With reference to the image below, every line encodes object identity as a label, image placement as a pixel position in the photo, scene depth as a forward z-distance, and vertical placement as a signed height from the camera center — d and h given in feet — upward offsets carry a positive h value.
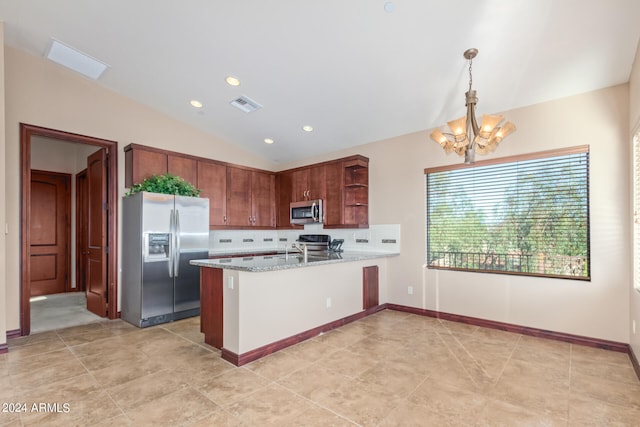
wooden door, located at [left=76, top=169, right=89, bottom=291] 19.62 -0.81
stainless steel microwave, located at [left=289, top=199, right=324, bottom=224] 17.36 +0.17
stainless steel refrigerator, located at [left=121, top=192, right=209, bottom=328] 13.25 -1.74
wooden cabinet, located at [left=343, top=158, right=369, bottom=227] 16.55 +1.14
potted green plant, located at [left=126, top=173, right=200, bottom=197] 13.84 +1.34
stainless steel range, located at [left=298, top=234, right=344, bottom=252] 17.34 -1.57
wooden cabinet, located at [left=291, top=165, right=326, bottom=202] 17.55 +1.82
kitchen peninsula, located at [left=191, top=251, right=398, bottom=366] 9.53 -2.95
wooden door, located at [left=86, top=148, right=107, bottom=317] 14.47 -0.89
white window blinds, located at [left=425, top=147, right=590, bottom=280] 11.23 -0.09
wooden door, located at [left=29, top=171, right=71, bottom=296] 19.51 -1.02
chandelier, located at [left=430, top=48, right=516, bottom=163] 8.53 +2.27
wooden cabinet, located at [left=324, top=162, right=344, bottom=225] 16.63 +1.08
